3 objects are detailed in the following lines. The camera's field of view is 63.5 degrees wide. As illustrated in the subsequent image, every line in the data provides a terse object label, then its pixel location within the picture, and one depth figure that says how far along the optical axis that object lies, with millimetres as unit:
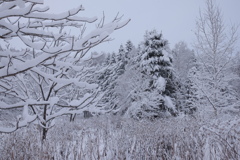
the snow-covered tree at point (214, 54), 10508
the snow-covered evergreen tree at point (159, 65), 18311
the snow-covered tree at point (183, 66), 27891
